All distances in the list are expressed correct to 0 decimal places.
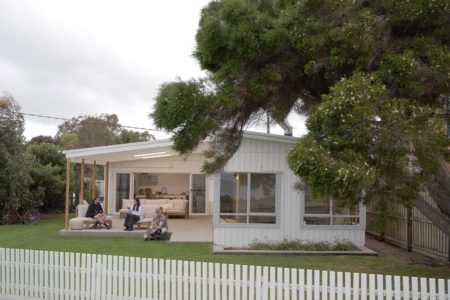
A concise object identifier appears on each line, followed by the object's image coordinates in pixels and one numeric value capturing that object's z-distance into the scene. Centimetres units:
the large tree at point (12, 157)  2178
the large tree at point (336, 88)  613
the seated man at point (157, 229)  1596
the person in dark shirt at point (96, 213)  1764
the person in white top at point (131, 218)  1716
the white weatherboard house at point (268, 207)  1458
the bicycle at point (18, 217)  2184
